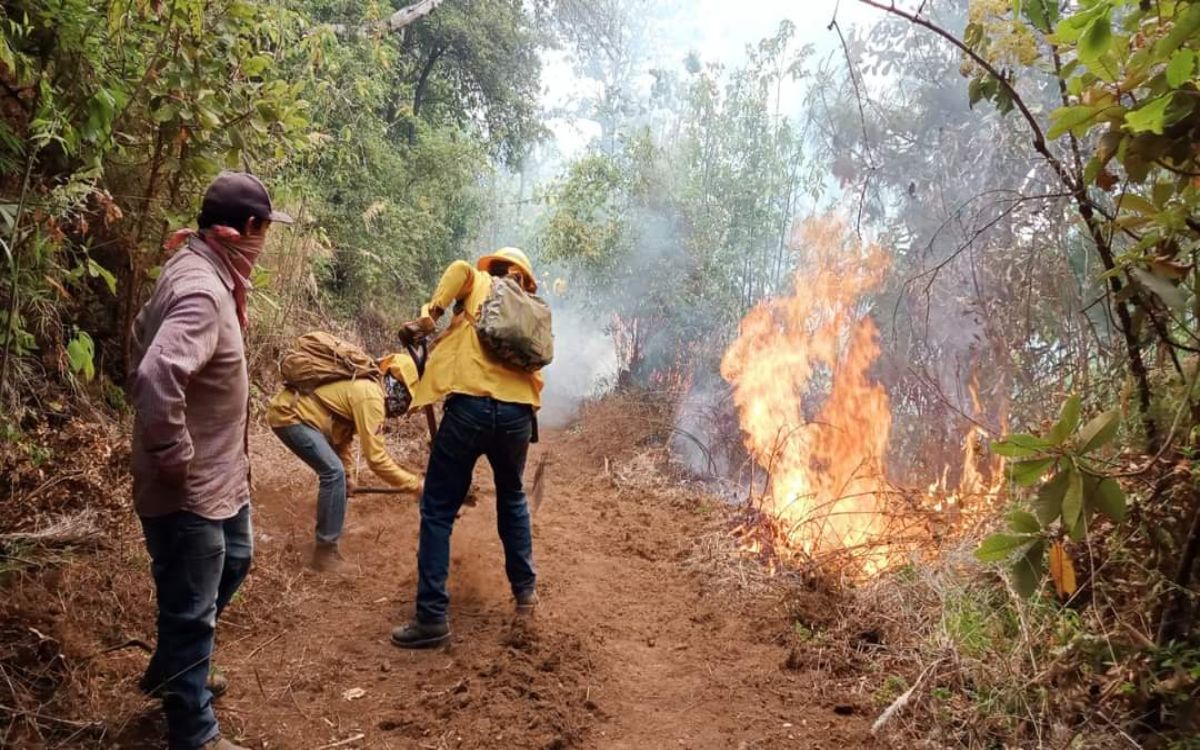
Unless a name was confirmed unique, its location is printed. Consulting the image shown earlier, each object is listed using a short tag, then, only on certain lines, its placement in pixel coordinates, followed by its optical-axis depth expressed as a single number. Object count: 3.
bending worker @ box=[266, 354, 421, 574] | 4.76
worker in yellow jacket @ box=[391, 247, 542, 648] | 3.86
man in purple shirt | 2.38
